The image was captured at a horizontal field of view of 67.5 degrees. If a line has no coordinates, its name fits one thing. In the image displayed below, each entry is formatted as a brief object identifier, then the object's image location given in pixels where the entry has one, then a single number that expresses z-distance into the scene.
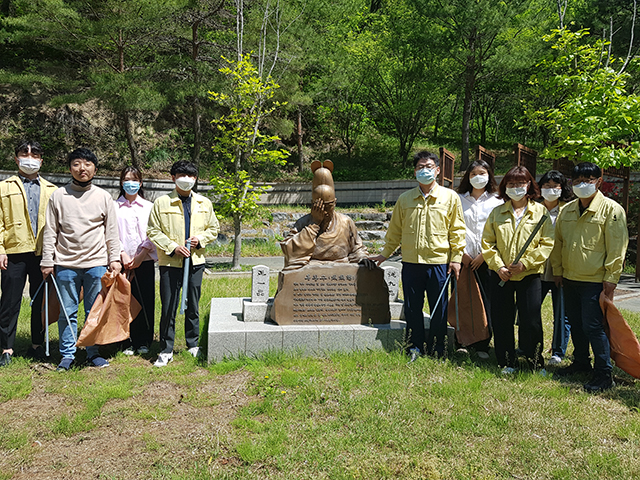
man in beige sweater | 4.55
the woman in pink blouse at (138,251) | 5.15
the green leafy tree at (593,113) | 7.80
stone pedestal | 4.75
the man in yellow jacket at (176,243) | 4.84
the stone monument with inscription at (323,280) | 5.16
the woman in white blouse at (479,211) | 5.08
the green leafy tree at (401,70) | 18.02
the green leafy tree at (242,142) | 10.60
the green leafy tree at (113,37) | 12.52
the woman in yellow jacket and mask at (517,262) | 4.39
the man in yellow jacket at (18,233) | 4.65
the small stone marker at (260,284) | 5.48
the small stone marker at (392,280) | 5.83
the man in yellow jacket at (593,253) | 4.10
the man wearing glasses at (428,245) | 4.68
